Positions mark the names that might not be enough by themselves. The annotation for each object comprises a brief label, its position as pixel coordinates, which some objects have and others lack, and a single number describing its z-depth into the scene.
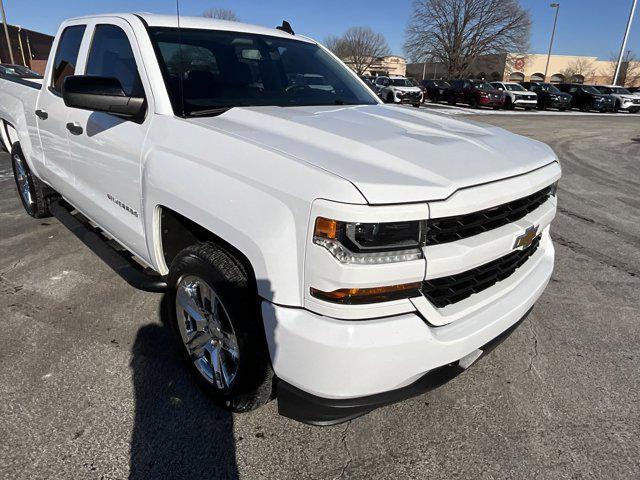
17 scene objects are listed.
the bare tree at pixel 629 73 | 63.28
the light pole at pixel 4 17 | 33.91
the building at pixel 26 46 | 44.94
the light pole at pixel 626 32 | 35.72
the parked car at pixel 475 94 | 25.62
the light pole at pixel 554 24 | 50.56
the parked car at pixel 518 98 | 26.12
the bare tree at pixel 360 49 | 66.44
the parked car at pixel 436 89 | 29.67
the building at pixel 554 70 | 57.56
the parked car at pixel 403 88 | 23.23
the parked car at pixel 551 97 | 27.94
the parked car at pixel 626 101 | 28.80
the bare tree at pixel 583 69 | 66.71
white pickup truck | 1.62
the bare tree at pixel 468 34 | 47.16
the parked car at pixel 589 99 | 28.31
